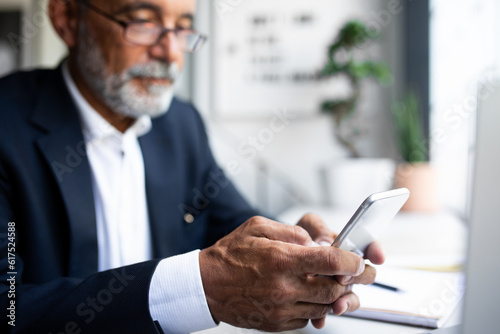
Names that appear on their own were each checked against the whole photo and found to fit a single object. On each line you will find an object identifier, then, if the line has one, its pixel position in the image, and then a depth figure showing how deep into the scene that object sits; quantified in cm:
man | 50
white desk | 55
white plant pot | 151
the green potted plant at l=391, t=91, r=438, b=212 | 140
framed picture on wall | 194
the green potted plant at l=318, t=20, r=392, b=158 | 157
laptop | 38
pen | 64
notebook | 55
